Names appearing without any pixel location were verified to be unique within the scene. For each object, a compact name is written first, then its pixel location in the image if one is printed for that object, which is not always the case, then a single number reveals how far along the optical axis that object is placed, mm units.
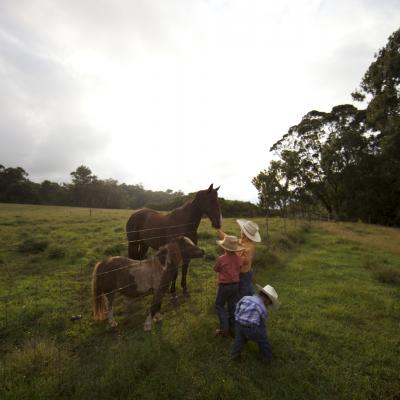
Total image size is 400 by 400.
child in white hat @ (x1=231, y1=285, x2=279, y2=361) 3793
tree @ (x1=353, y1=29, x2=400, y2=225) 18345
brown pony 4883
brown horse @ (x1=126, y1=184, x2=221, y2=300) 6281
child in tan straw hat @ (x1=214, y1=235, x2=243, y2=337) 4495
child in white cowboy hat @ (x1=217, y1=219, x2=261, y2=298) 4719
